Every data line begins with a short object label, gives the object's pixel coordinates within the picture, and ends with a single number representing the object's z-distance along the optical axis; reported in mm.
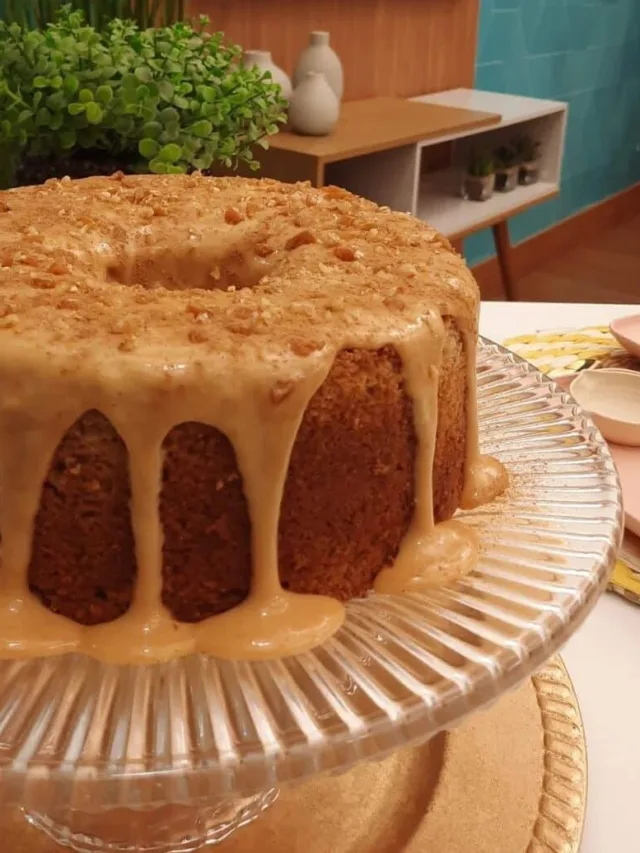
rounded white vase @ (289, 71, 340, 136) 2361
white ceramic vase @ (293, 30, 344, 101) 2475
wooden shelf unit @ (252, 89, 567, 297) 2350
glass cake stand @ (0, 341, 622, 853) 501
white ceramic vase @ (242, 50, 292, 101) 2273
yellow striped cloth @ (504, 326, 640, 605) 1224
